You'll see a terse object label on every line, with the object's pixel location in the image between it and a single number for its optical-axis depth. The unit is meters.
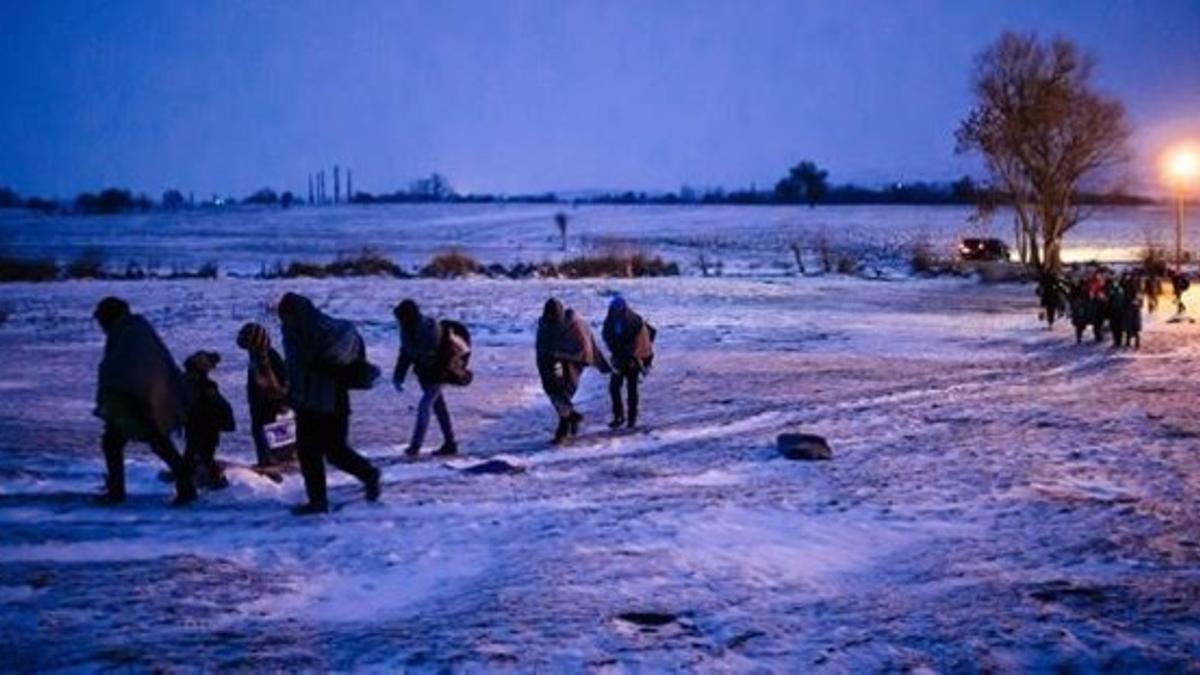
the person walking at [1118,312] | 21.02
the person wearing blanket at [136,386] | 8.61
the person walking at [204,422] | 9.15
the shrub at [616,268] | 42.50
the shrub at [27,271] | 37.44
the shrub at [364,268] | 41.47
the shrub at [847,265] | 45.47
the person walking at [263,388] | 9.98
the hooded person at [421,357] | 11.14
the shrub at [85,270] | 39.03
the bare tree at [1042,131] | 44.12
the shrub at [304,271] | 40.88
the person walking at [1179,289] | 28.52
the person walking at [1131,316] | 21.08
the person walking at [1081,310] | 21.86
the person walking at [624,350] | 13.05
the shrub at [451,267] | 41.50
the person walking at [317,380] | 8.34
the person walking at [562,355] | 12.05
